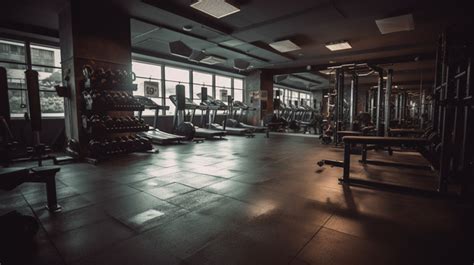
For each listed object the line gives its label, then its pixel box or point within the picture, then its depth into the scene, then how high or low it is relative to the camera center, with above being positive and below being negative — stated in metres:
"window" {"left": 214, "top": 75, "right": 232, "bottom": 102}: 12.52 +1.56
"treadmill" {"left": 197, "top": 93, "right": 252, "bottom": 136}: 9.57 +0.03
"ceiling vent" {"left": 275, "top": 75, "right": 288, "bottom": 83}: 13.86 +2.24
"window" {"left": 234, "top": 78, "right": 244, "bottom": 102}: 14.27 +1.57
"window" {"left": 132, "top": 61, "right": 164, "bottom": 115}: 9.59 +1.72
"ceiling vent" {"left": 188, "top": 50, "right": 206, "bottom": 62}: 8.95 +2.29
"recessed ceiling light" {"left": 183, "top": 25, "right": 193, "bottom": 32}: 6.41 +2.43
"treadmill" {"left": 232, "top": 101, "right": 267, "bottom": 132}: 11.22 -0.53
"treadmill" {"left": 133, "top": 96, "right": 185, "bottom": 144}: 7.38 -0.66
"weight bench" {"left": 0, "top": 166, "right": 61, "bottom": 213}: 1.81 -0.54
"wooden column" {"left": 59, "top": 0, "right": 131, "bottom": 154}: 4.99 +1.63
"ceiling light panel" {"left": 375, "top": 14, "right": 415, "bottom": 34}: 5.81 +2.36
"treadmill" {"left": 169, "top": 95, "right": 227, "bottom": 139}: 8.57 -0.61
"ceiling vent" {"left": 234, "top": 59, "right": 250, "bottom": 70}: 10.20 +2.24
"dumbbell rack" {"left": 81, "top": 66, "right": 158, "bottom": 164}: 4.95 +0.03
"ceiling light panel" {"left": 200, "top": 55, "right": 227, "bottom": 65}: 9.59 +2.34
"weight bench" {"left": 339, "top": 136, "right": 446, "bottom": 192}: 3.08 -0.41
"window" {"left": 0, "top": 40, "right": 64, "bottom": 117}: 6.35 +1.24
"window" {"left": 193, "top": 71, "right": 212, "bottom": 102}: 11.70 +1.73
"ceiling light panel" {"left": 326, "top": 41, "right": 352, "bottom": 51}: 8.05 +2.44
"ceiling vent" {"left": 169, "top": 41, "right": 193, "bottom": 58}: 7.54 +2.20
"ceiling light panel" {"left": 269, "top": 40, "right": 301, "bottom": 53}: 7.83 +2.41
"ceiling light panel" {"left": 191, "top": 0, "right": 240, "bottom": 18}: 4.98 +2.39
